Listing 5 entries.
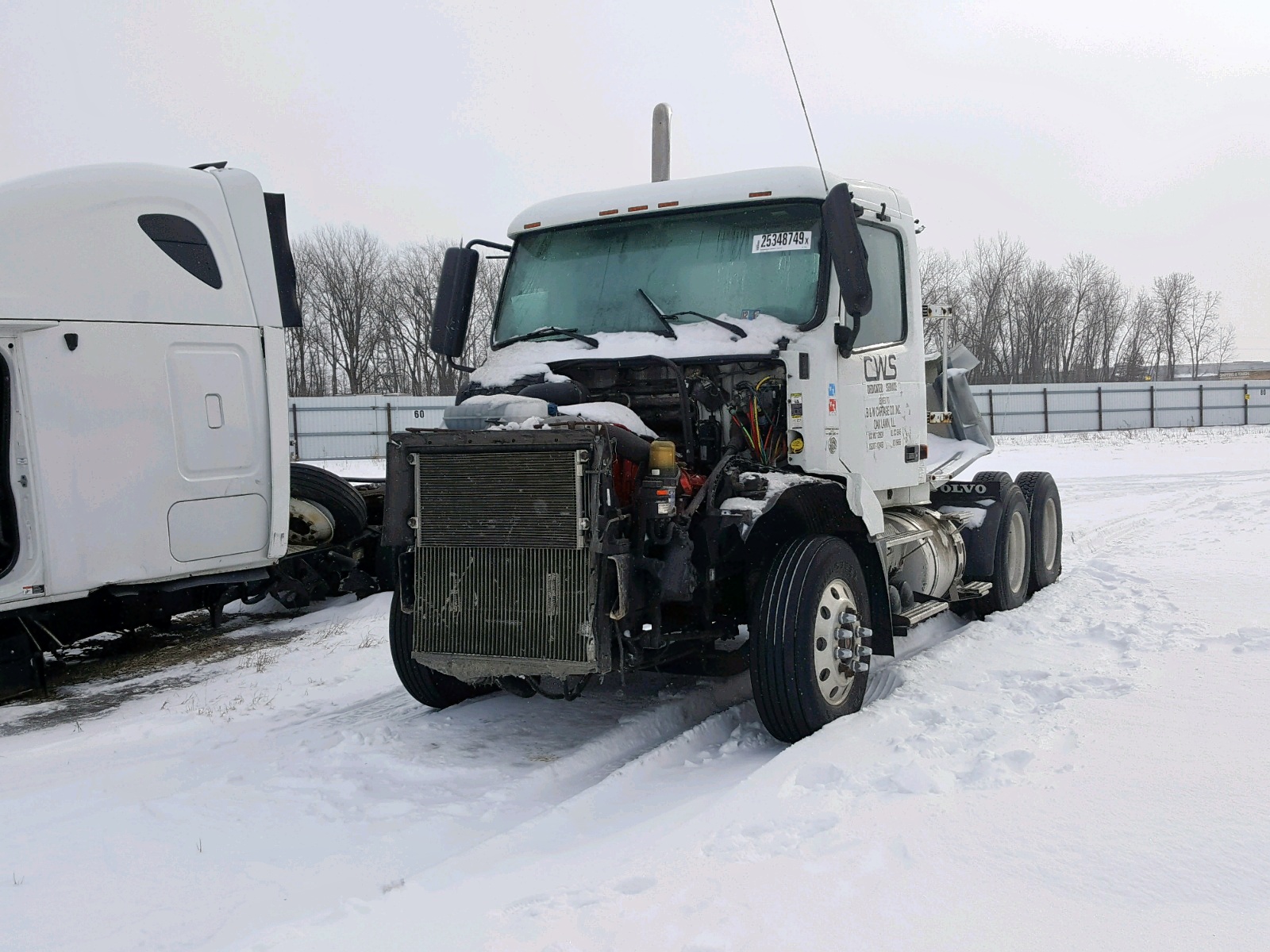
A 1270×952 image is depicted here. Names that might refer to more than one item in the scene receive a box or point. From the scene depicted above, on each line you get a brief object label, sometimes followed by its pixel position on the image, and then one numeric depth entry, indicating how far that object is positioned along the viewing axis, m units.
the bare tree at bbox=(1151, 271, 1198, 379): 68.56
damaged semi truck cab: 4.67
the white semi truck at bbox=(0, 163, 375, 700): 6.14
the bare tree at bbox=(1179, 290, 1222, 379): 70.06
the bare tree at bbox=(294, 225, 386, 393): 46.53
